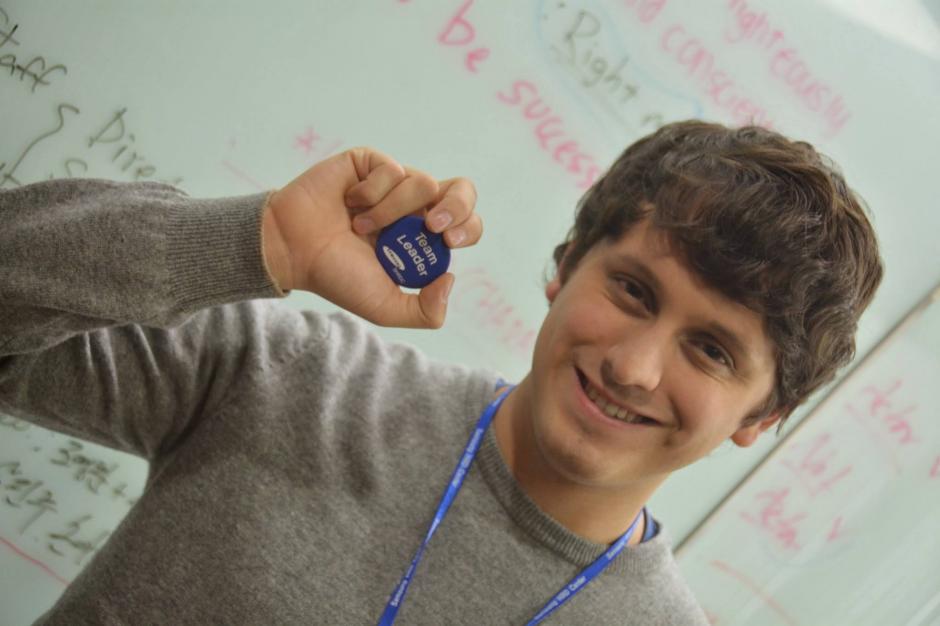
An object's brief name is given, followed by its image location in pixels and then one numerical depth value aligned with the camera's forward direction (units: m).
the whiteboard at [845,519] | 1.45
